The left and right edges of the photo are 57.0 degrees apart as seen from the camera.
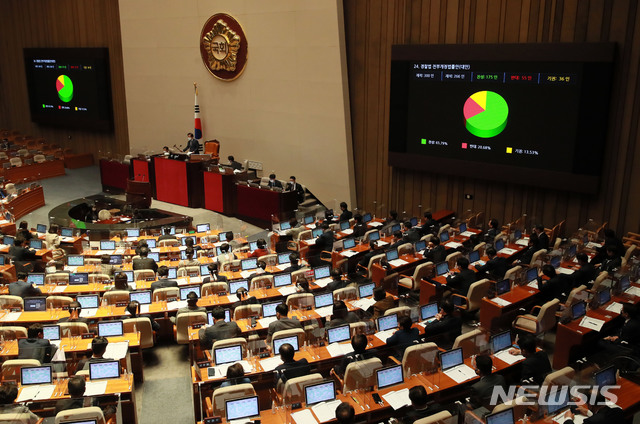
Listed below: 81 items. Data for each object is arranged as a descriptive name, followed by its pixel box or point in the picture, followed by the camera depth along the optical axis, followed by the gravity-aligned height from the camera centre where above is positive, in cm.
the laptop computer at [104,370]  701 -331
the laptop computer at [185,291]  980 -331
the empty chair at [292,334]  763 -314
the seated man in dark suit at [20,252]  1209 -333
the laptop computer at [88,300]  931 -330
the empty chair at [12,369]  691 -323
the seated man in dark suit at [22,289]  963 -324
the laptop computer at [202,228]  1445 -338
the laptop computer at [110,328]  818 -329
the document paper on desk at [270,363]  721 -334
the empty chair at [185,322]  871 -340
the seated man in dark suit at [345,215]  1481 -311
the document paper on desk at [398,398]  649 -339
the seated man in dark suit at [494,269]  1065 -319
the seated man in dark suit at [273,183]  1641 -258
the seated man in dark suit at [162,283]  999 -326
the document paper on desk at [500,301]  927 -330
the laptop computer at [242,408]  614 -329
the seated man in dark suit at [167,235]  1343 -336
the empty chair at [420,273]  1059 -325
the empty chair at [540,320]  870 -341
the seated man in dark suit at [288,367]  675 -318
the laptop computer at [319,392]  643 -327
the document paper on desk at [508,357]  732 -328
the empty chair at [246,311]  889 -331
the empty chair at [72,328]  809 -325
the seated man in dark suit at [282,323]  809 -317
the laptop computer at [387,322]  823 -320
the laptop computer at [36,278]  1057 -337
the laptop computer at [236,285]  1009 -331
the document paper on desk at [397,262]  1134 -330
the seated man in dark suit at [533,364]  696 -321
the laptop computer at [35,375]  682 -326
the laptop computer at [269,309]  887 -326
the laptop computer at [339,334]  788 -323
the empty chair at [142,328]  852 -344
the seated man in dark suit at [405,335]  770 -317
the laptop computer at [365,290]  952 -319
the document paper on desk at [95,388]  672 -341
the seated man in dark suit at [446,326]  806 -321
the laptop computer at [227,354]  729 -323
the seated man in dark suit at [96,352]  711 -320
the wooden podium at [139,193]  1738 -307
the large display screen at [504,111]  1247 -49
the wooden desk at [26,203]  1667 -331
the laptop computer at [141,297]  960 -334
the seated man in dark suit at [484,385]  638 -318
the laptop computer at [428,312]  855 -319
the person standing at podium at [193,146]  1889 -182
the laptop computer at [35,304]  916 -330
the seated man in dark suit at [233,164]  1795 -228
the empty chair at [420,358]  704 -317
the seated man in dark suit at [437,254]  1125 -310
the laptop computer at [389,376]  679 -326
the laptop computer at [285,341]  757 -322
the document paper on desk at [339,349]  764 -335
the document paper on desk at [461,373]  700 -334
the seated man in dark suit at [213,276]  1030 -327
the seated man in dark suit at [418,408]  596 -321
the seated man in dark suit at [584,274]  1005 -308
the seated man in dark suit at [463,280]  1001 -318
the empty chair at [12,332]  797 -326
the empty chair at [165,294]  962 -330
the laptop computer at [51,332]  804 -327
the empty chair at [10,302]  905 -324
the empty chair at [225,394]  619 -318
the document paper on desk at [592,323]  838 -328
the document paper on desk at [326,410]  624 -339
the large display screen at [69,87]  2242 +2
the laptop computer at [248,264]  1138 -334
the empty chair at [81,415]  589 -323
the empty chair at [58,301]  920 -328
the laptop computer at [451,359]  714 -322
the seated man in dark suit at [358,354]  707 -317
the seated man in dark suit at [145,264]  1120 -328
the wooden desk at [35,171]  2034 -295
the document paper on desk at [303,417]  618 -341
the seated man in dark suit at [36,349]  741 -324
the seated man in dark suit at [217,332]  794 -325
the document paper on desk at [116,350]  743 -330
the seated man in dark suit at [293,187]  1631 -267
